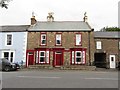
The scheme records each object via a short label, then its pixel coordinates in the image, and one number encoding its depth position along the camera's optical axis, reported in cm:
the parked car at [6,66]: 1108
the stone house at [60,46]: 1356
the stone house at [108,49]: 1472
